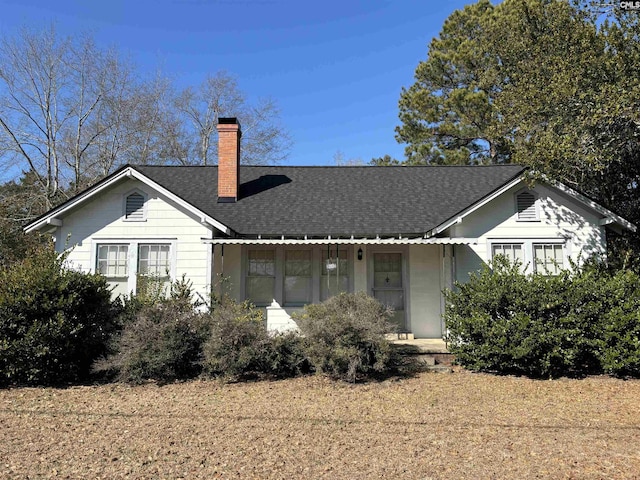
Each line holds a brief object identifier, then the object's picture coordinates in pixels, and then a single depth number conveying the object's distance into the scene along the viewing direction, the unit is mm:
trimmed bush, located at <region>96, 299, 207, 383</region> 9117
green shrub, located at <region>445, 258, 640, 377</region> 9359
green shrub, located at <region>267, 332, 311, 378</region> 9547
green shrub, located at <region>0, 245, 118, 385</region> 8797
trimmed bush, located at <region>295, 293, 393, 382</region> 9141
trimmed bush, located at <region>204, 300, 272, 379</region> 9148
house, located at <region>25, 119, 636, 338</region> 12258
